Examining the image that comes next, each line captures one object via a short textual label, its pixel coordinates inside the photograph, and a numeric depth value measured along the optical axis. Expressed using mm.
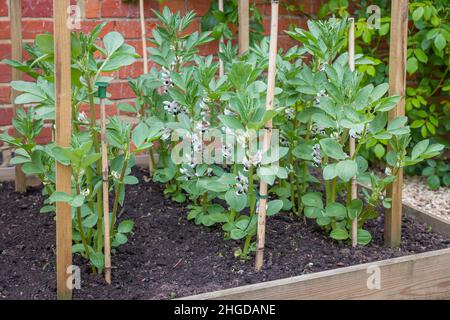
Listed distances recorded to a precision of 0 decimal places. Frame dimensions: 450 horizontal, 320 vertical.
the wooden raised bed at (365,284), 1903
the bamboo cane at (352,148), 2184
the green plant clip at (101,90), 1745
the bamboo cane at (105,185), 1758
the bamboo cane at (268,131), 1811
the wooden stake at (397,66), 2154
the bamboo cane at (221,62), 2593
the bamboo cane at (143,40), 2799
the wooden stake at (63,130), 1604
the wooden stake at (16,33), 2537
